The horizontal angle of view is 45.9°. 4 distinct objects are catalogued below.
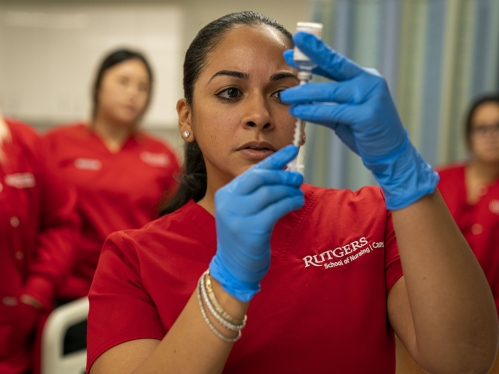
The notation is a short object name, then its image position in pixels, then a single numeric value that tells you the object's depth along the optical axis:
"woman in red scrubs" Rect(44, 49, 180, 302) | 2.39
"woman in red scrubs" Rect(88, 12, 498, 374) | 0.82
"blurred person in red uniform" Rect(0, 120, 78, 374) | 1.78
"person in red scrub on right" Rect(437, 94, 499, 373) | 2.42
